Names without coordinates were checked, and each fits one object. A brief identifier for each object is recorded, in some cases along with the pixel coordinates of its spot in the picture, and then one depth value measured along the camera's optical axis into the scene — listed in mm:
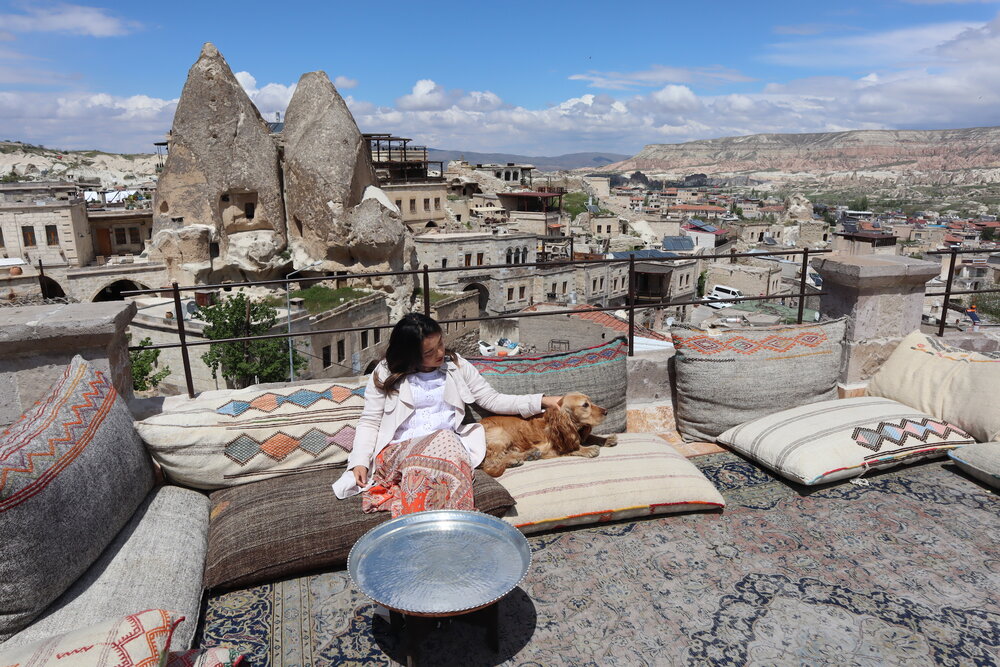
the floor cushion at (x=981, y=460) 3545
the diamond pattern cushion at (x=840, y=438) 3617
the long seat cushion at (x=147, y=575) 2283
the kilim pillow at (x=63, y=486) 2168
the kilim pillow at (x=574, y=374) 3750
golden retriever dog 3465
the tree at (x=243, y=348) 16000
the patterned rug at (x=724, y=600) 2400
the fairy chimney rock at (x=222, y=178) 23000
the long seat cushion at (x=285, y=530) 2732
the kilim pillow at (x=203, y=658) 2074
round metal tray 2064
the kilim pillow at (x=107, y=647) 1772
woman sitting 2859
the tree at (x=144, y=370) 15531
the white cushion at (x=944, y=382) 3881
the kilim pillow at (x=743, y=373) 4156
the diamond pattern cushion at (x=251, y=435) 3145
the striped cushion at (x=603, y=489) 3148
